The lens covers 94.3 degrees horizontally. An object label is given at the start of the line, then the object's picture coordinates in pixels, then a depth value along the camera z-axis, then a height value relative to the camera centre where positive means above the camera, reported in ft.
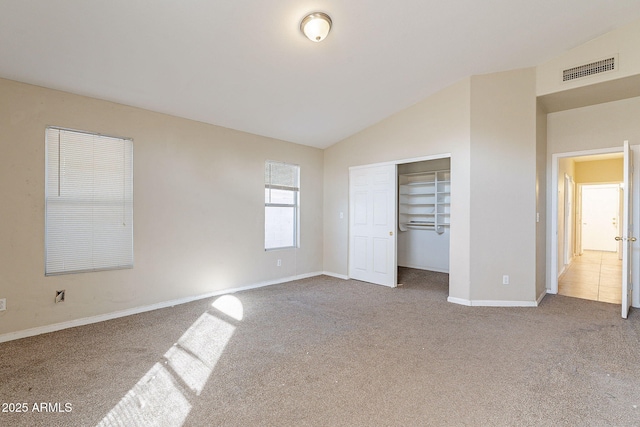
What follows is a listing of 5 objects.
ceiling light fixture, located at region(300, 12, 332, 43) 8.58 +5.50
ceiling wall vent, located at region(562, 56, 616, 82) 10.94 +5.53
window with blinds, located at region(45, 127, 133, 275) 10.32 +0.36
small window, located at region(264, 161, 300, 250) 16.81 +0.47
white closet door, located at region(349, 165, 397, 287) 16.38 -0.66
